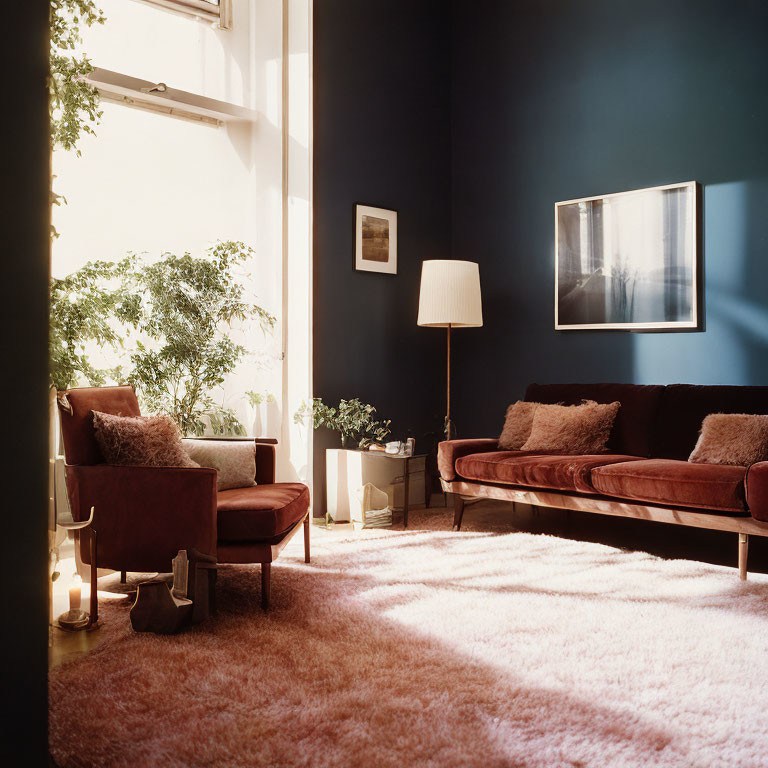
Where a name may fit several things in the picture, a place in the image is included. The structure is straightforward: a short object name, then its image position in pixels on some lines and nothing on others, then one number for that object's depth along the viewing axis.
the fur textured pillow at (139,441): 2.93
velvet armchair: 2.75
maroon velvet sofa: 3.23
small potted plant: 4.64
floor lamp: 4.73
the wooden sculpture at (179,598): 2.59
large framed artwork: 4.36
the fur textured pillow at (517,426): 4.47
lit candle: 2.66
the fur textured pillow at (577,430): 4.20
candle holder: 2.62
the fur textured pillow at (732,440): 3.49
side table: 4.35
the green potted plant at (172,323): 3.90
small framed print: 4.99
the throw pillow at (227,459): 3.33
